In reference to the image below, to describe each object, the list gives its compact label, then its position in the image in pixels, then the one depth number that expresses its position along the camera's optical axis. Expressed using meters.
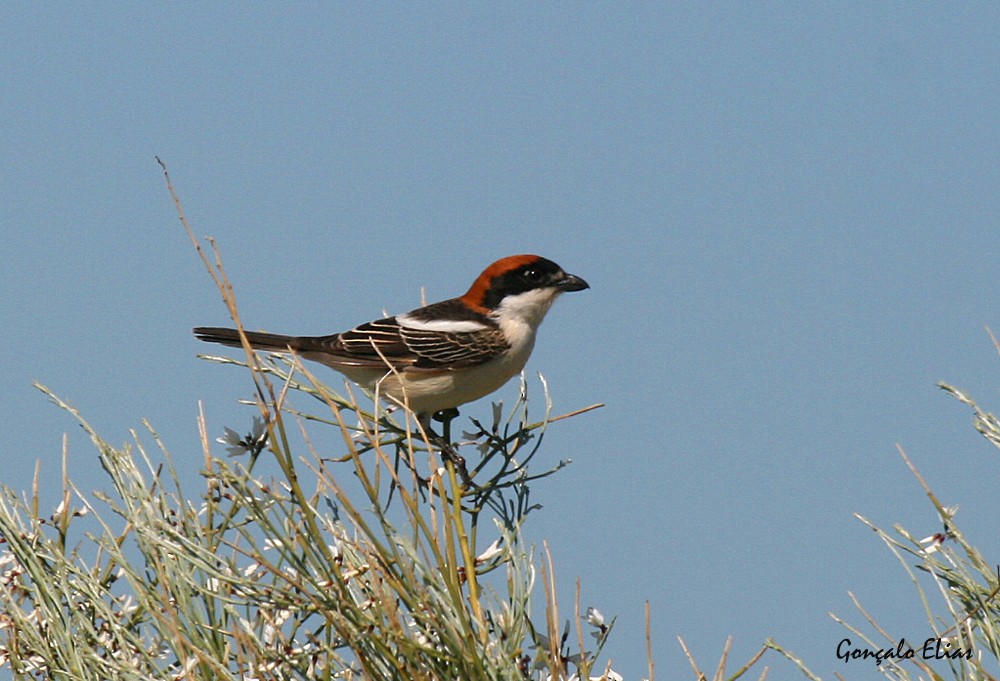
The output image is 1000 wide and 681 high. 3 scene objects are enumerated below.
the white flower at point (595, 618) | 6.21
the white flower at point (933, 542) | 6.12
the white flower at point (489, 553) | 6.39
